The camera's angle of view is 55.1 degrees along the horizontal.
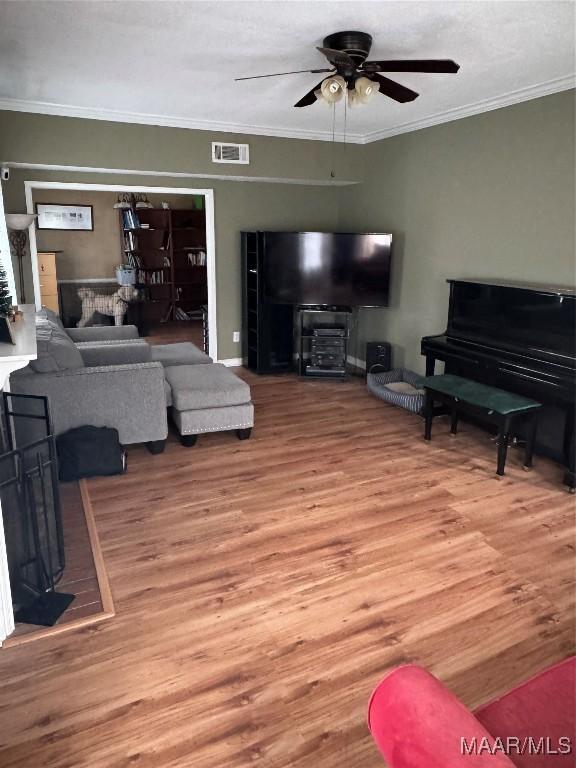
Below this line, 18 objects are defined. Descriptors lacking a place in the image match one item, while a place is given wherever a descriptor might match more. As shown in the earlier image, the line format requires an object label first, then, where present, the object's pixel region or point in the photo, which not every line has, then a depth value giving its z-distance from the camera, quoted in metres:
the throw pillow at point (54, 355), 3.41
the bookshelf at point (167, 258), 8.48
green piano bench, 3.51
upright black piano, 3.50
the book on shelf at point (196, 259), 8.73
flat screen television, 5.42
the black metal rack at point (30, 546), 2.23
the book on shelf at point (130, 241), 8.39
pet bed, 4.73
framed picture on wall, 8.14
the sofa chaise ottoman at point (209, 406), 3.94
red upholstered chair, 0.99
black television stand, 5.70
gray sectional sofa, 3.46
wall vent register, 5.16
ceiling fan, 2.67
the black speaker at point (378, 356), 5.61
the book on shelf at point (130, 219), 8.21
